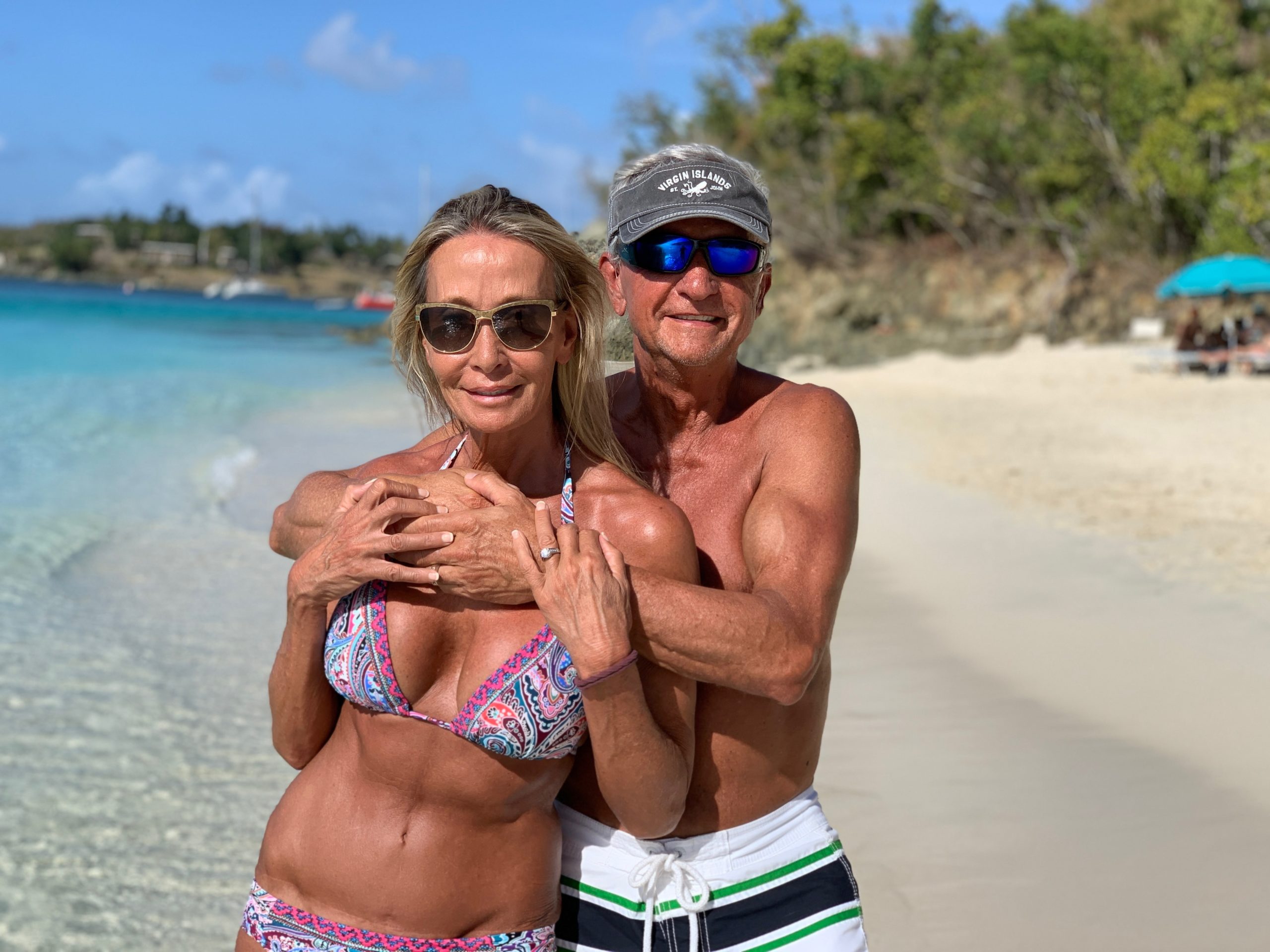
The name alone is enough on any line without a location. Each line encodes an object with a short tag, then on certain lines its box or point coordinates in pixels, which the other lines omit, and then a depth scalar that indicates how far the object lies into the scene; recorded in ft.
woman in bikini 6.23
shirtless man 6.84
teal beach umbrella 62.39
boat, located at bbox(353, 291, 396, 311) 245.73
